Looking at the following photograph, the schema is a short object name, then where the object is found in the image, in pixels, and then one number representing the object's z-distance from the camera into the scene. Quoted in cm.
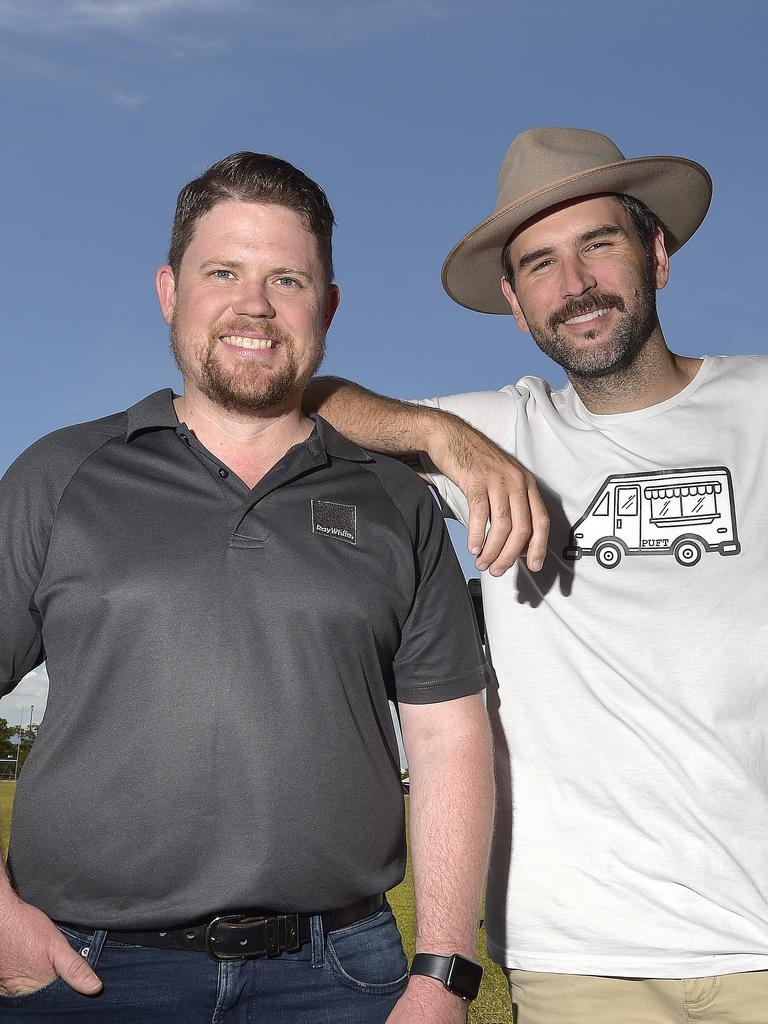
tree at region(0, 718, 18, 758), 10425
